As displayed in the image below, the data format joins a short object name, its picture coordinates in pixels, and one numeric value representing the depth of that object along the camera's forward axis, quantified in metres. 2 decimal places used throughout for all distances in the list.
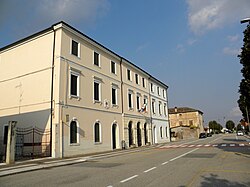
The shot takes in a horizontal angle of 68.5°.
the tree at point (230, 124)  118.02
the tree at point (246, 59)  11.84
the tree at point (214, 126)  100.91
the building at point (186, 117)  64.44
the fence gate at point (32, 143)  14.28
